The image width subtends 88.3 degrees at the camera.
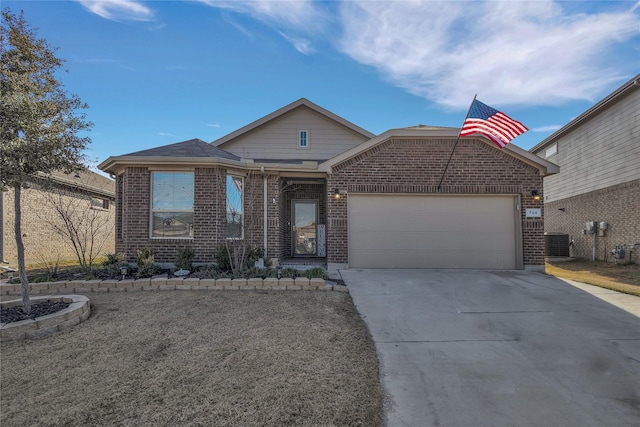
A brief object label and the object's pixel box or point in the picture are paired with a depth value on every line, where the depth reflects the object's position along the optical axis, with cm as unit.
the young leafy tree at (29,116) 425
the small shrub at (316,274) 705
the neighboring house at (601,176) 1130
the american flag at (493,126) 768
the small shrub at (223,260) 794
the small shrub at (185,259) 781
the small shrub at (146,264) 710
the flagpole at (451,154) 791
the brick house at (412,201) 905
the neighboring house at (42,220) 1071
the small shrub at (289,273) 702
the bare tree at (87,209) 1163
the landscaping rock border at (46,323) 411
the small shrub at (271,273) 708
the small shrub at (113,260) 812
